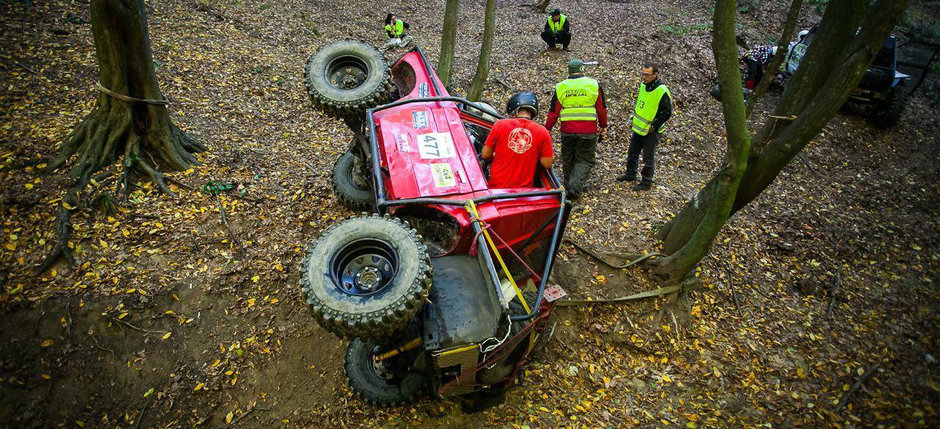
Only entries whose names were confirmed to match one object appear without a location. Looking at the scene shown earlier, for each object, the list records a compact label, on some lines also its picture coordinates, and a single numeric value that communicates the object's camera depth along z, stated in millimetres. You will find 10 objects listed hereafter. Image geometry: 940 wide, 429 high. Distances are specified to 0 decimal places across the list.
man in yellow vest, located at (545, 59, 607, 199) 6074
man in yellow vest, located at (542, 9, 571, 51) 11352
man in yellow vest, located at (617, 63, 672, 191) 5883
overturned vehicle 3072
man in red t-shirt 4602
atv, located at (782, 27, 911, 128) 8945
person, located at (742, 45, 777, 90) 9930
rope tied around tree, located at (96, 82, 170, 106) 5332
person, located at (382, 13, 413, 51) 11336
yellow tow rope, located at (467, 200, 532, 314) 3401
